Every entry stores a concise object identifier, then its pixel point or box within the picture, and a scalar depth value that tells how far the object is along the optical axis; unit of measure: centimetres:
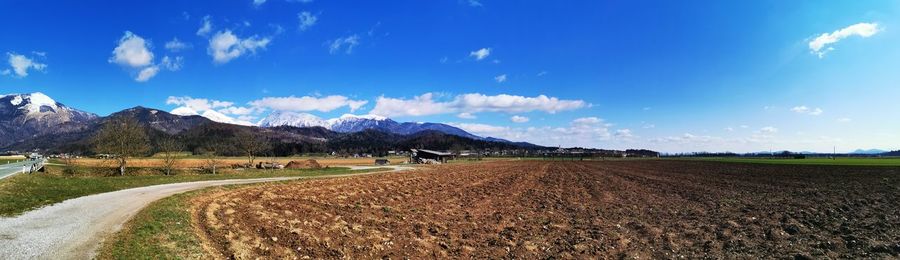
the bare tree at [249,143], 7306
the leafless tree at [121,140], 4597
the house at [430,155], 12762
